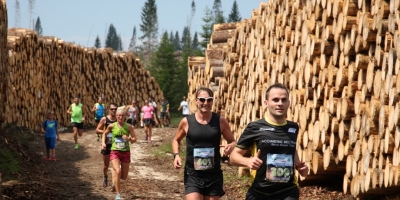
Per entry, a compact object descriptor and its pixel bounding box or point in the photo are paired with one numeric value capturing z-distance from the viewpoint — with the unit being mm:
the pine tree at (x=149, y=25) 131625
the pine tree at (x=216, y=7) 141000
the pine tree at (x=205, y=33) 89400
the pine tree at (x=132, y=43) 160762
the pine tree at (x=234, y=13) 125594
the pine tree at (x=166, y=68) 71688
